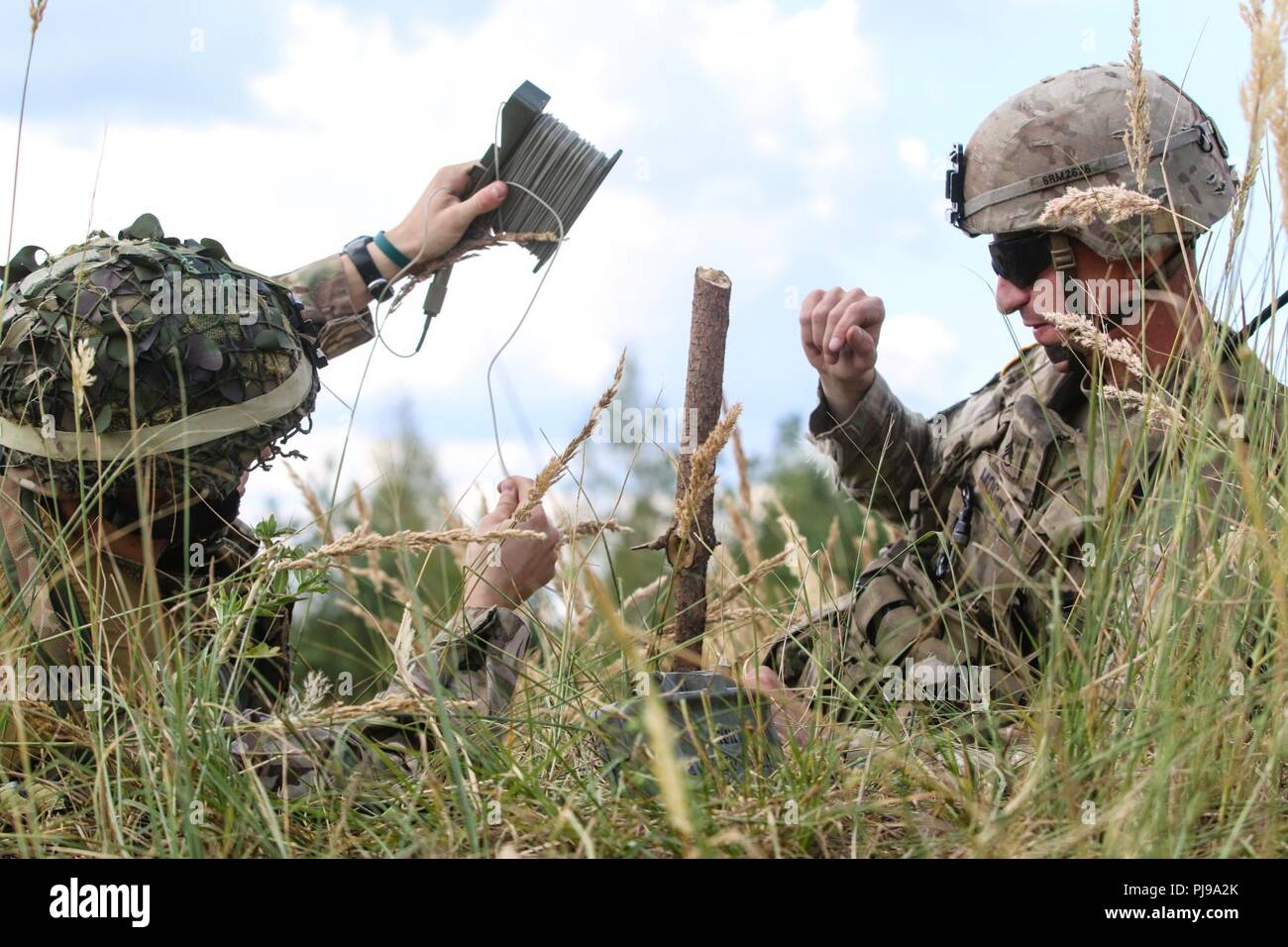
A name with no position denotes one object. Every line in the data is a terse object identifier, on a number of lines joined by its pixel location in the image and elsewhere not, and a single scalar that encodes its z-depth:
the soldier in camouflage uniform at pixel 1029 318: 3.59
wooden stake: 2.98
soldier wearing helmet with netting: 2.55
